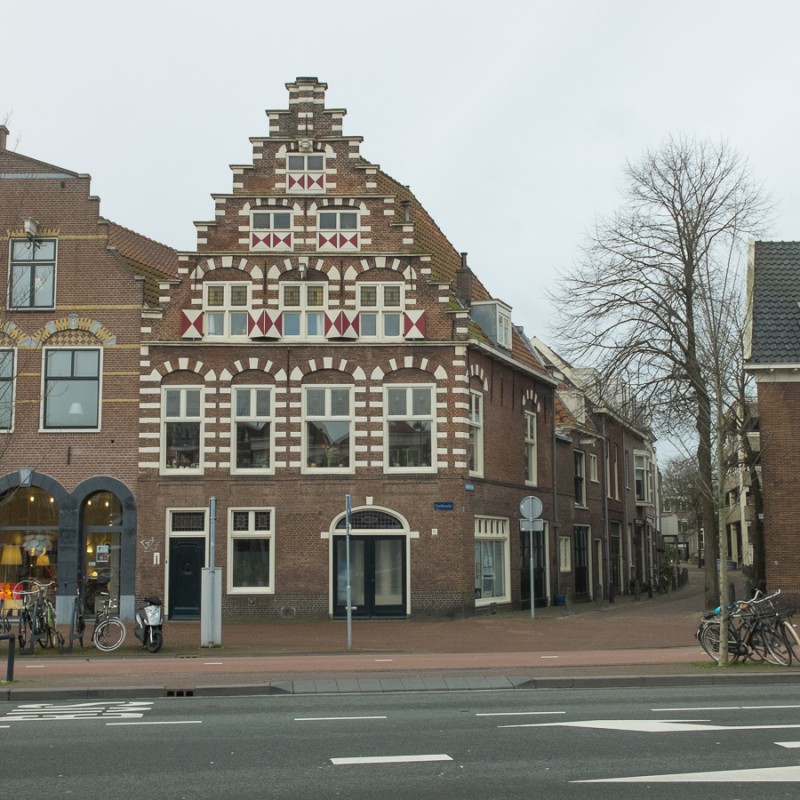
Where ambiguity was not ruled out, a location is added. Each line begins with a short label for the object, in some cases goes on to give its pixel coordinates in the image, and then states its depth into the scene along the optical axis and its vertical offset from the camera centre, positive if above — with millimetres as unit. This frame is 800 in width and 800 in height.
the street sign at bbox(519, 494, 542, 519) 27125 +1112
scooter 21422 -1372
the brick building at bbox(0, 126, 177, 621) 30078 +4233
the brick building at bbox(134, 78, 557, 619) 29719 +3983
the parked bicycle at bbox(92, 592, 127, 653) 21750 -1537
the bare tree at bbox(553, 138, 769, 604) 30734 +7045
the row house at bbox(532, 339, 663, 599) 38781 +2605
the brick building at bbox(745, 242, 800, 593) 28609 +3021
